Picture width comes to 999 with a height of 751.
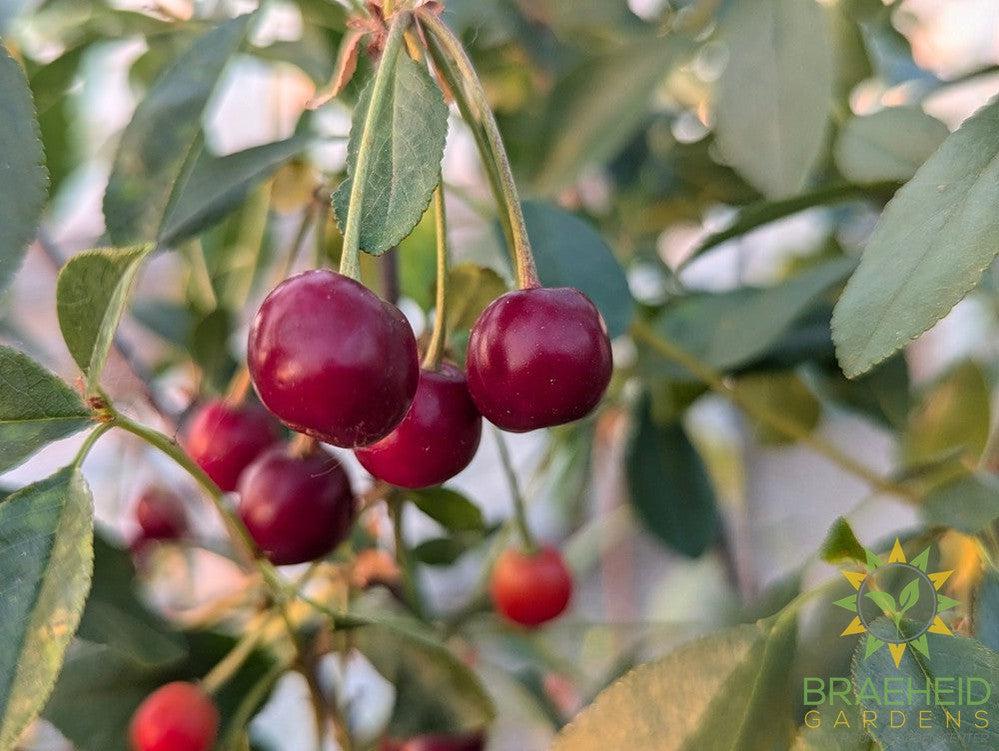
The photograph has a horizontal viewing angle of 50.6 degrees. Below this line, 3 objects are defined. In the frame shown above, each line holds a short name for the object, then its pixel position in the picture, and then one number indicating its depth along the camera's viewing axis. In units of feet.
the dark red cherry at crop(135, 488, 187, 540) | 2.15
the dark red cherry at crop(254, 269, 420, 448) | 0.90
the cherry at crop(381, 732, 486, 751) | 1.67
